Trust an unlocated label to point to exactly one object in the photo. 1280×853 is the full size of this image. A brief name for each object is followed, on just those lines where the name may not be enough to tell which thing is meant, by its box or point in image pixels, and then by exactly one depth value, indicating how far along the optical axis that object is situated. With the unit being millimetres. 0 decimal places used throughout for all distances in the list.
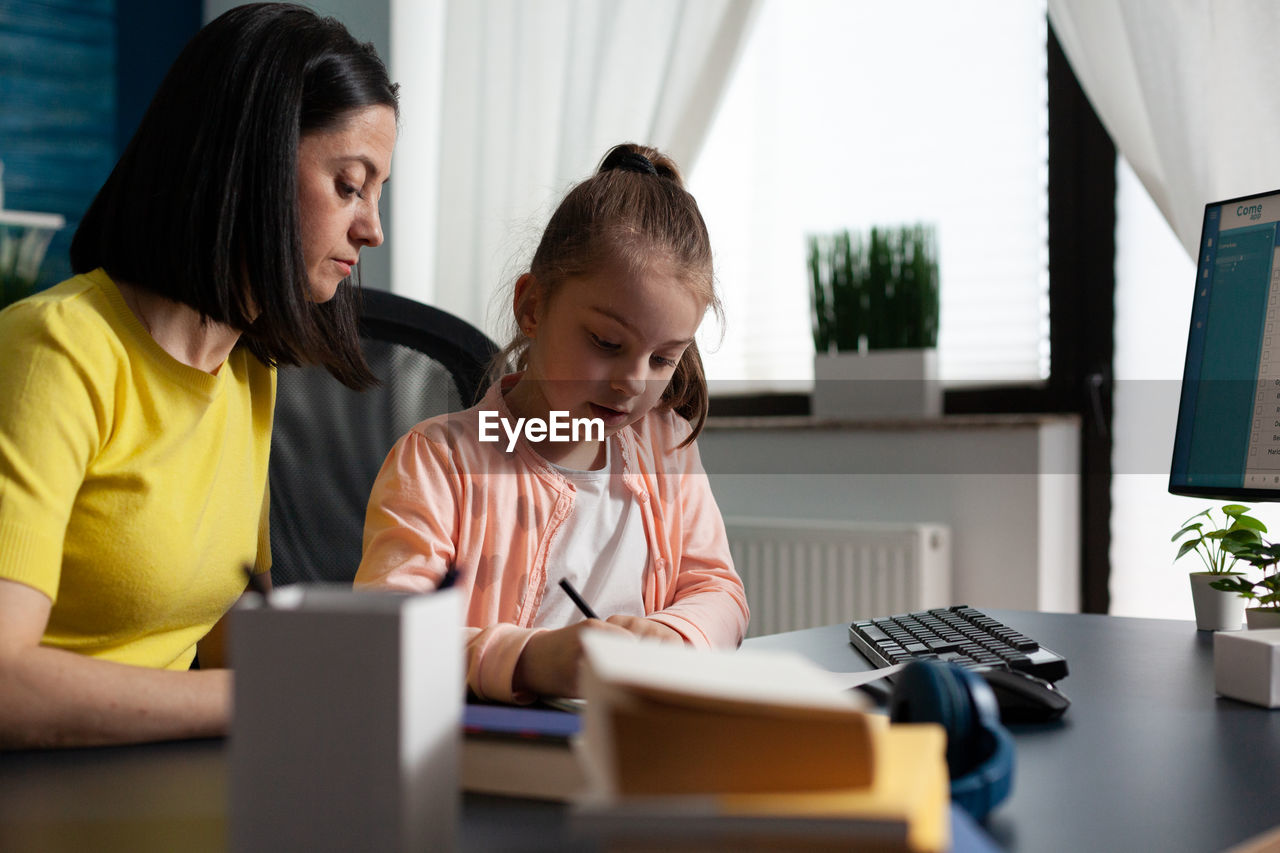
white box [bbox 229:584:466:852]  384
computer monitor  1017
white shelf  2670
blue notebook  542
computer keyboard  858
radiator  2174
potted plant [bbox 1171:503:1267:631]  1091
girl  1075
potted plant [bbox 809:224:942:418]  2213
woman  896
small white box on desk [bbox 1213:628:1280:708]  799
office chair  1370
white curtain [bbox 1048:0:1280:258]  1888
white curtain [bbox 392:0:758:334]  2539
